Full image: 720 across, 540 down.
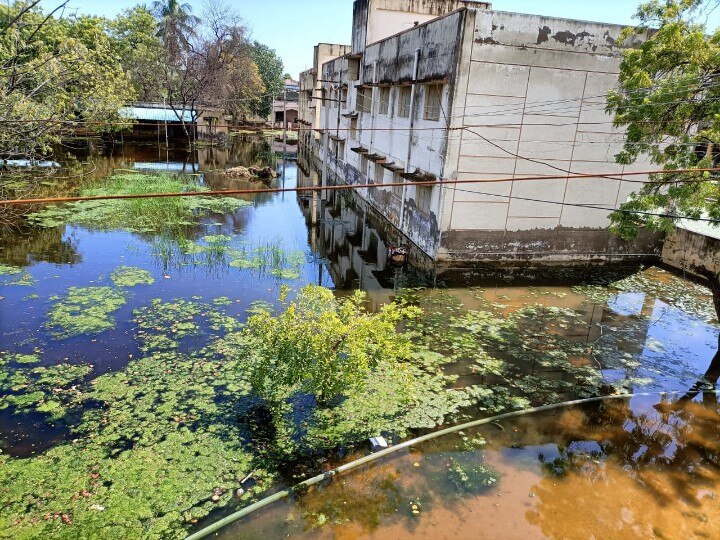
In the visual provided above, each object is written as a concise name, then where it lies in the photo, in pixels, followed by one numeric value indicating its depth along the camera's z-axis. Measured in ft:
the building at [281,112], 166.61
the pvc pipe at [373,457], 15.83
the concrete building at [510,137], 40.04
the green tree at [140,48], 117.19
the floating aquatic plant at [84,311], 28.17
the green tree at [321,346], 19.47
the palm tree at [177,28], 112.14
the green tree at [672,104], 26.16
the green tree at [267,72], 170.09
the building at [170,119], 116.57
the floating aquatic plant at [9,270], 36.19
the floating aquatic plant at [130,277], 35.60
